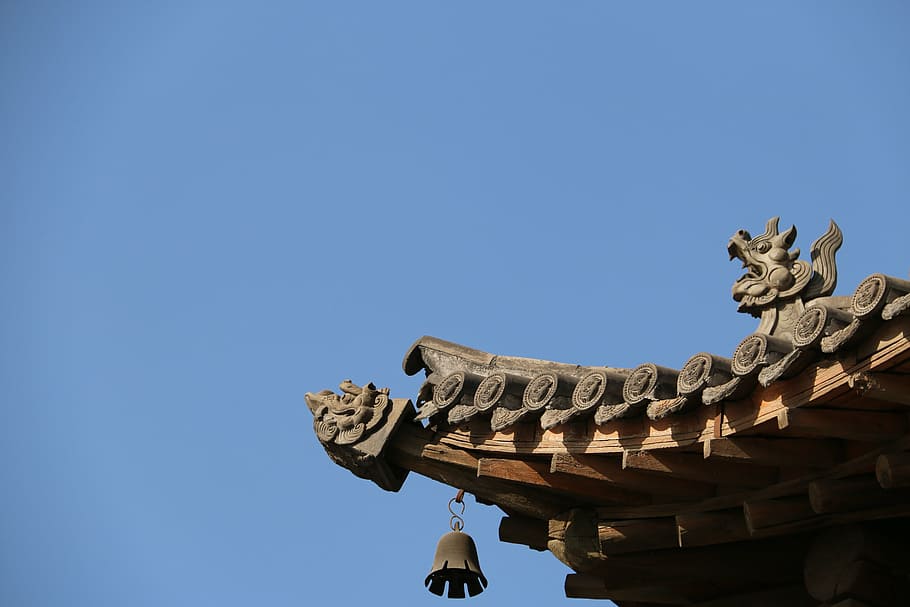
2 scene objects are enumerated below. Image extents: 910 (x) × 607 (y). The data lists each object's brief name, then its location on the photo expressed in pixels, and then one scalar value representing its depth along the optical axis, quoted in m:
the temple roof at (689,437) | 11.35
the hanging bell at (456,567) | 16.44
